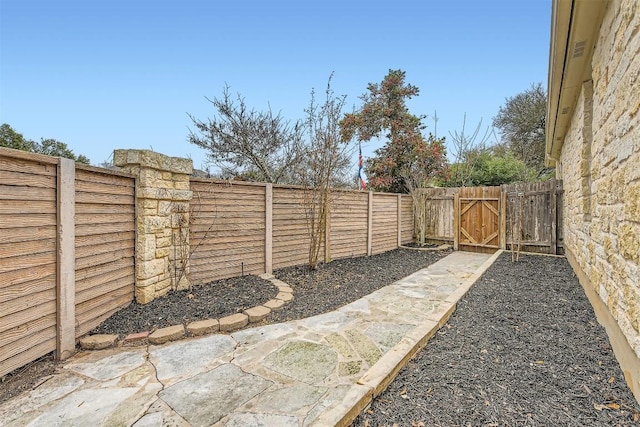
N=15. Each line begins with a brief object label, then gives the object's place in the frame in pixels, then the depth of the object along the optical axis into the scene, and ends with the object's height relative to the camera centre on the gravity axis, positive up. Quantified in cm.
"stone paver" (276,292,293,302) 362 -112
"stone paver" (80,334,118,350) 244 -114
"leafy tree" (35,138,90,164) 1040 +244
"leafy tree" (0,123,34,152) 894 +239
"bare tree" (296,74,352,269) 509 +99
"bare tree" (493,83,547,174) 1525 +489
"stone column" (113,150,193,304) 322 -10
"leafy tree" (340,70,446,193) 999 +285
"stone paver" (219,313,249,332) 282 -113
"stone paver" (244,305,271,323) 304 -112
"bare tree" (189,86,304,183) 862 +228
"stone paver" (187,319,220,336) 269 -112
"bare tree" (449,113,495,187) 1124 +256
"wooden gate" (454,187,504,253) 788 -23
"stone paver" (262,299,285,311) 334 -113
